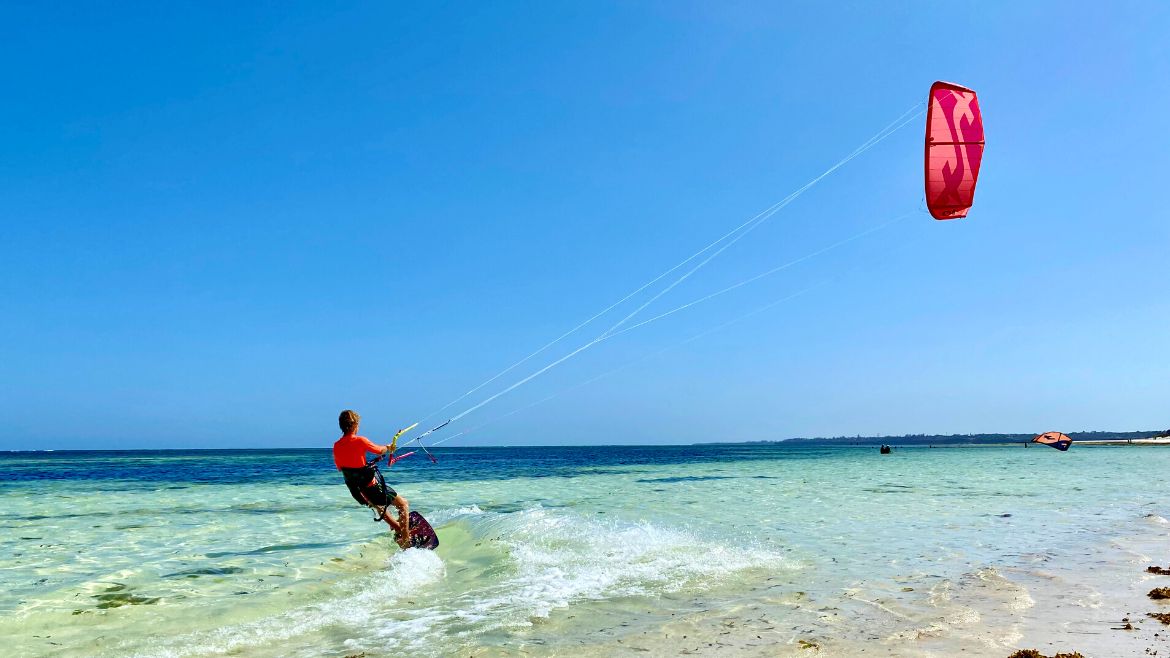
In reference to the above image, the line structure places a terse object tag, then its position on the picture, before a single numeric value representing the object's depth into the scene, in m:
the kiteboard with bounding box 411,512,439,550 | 12.09
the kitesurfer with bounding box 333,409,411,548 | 11.08
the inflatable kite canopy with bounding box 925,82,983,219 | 13.27
